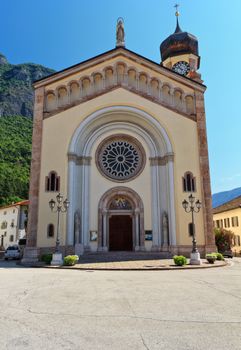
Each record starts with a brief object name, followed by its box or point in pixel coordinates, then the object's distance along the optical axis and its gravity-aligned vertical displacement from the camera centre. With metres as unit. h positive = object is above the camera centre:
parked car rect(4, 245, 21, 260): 28.09 -1.34
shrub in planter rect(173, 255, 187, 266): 17.70 -1.24
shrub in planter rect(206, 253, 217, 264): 19.66 -1.25
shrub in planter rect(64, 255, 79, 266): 17.97 -1.27
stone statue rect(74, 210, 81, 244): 23.57 +0.71
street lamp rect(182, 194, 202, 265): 18.72 -1.16
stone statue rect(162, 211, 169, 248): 24.25 +0.54
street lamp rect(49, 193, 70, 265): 18.97 -1.10
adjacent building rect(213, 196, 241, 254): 38.41 +2.58
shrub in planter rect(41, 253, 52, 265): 19.73 -1.23
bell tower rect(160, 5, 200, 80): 35.22 +20.65
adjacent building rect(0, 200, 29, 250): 51.40 +2.66
